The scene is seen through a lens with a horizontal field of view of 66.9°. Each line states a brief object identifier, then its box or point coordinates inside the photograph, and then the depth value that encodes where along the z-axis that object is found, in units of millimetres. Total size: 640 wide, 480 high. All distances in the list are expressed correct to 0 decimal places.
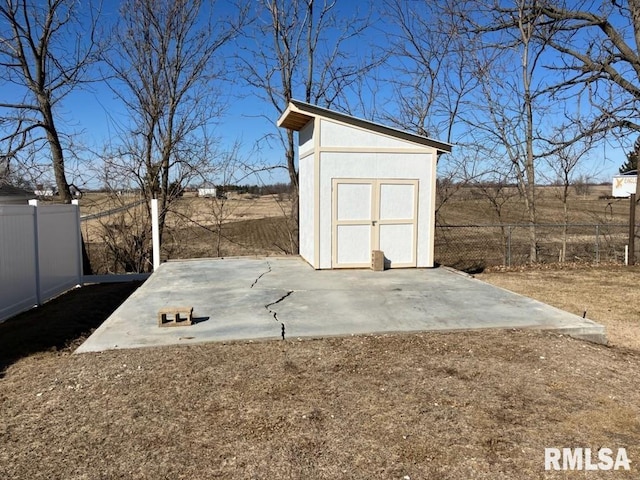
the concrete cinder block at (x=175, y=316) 5520
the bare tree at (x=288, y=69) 13562
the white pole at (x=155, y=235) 11000
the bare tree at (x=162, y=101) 13844
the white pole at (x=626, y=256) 12984
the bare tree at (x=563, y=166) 13792
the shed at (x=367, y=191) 9211
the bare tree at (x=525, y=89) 13781
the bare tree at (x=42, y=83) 11727
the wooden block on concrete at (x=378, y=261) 9250
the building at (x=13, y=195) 11988
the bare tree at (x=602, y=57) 13031
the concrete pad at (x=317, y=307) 5375
